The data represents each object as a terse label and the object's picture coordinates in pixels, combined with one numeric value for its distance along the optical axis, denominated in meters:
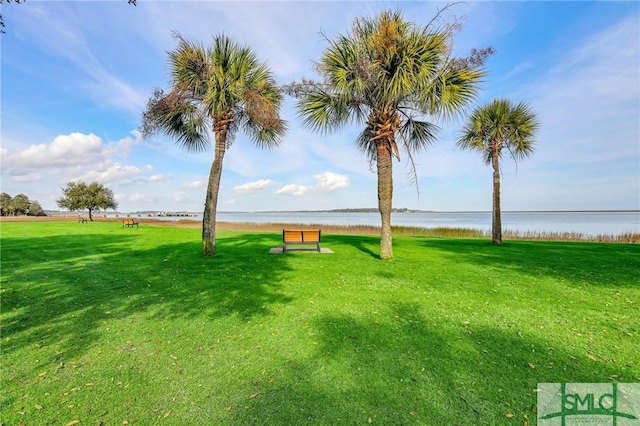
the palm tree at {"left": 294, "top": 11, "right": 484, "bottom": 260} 9.29
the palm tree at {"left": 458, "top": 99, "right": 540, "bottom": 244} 15.69
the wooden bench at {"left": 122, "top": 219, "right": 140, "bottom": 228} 29.42
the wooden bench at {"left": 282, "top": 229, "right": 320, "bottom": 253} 11.90
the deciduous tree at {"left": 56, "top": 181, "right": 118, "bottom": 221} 47.69
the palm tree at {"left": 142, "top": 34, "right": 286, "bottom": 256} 10.88
